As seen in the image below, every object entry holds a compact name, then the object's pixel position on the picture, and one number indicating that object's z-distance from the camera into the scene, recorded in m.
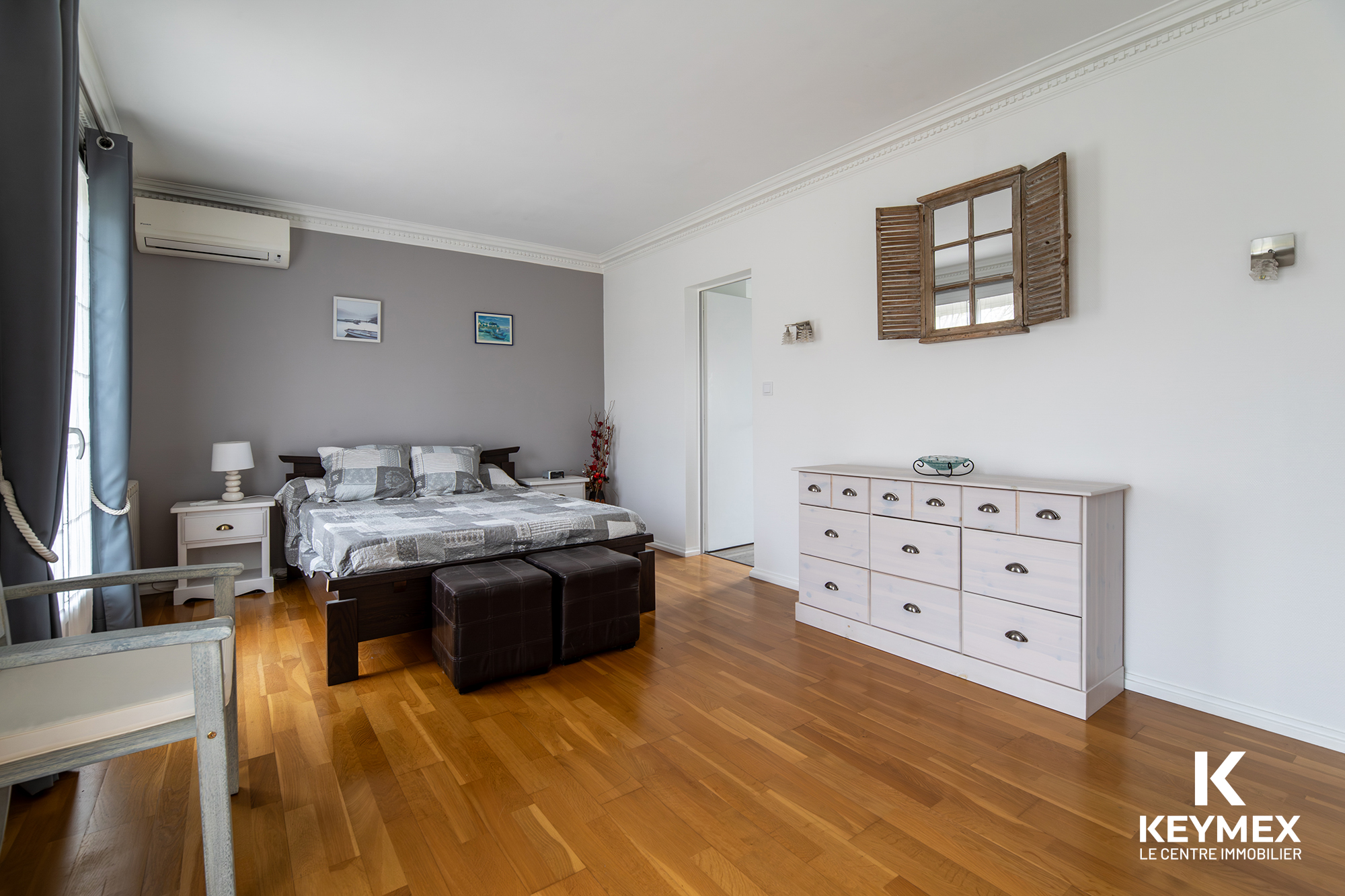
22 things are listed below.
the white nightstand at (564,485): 5.38
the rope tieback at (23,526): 1.70
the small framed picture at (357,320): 4.77
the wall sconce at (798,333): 3.92
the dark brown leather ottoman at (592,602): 2.94
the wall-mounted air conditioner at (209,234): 3.96
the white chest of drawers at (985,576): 2.40
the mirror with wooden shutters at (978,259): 2.75
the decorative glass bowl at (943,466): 2.95
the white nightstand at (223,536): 3.92
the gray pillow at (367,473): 4.18
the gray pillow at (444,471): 4.51
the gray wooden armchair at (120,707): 1.15
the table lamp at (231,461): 4.07
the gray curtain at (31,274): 1.67
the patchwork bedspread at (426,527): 2.89
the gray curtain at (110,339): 2.90
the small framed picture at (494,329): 5.40
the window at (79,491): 2.62
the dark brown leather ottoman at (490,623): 2.63
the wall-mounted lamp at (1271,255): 2.19
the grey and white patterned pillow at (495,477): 4.95
